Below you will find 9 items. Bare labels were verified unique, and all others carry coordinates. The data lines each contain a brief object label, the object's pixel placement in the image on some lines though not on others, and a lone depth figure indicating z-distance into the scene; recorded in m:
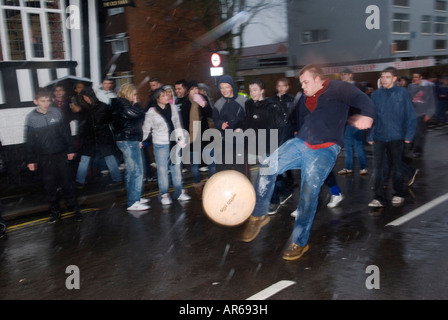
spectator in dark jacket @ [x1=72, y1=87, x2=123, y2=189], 9.04
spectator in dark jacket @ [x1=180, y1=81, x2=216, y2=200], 7.73
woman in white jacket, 7.09
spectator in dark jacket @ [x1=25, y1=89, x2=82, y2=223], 6.52
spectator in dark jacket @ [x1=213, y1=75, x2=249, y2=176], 6.89
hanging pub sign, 11.41
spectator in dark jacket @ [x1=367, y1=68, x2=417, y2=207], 6.39
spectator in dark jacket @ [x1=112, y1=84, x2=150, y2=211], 6.99
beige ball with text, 4.56
